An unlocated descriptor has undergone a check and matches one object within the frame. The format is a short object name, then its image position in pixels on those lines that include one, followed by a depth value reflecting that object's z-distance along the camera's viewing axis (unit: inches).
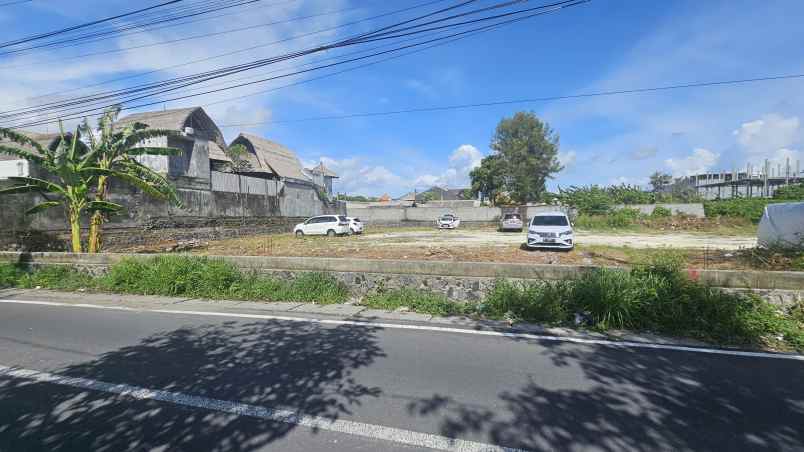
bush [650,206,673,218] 1314.0
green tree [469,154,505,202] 2132.1
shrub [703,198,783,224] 1189.7
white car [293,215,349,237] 1007.0
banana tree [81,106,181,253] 447.2
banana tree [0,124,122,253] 422.0
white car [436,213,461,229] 1445.6
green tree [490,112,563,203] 2062.0
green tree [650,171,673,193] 2709.2
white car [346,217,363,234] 1085.0
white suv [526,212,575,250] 622.2
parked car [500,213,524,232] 1214.9
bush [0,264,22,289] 400.2
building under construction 1916.8
